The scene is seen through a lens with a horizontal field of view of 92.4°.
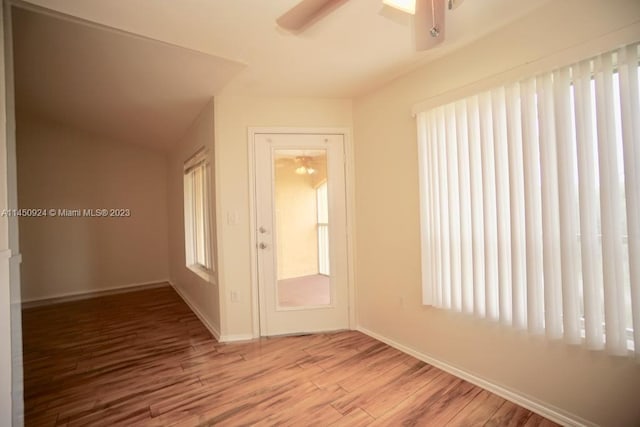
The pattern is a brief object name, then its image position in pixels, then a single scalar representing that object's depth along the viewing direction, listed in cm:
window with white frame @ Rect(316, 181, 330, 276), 324
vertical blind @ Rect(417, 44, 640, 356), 155
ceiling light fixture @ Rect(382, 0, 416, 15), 130
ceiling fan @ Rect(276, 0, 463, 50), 121
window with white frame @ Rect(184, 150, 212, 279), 362
